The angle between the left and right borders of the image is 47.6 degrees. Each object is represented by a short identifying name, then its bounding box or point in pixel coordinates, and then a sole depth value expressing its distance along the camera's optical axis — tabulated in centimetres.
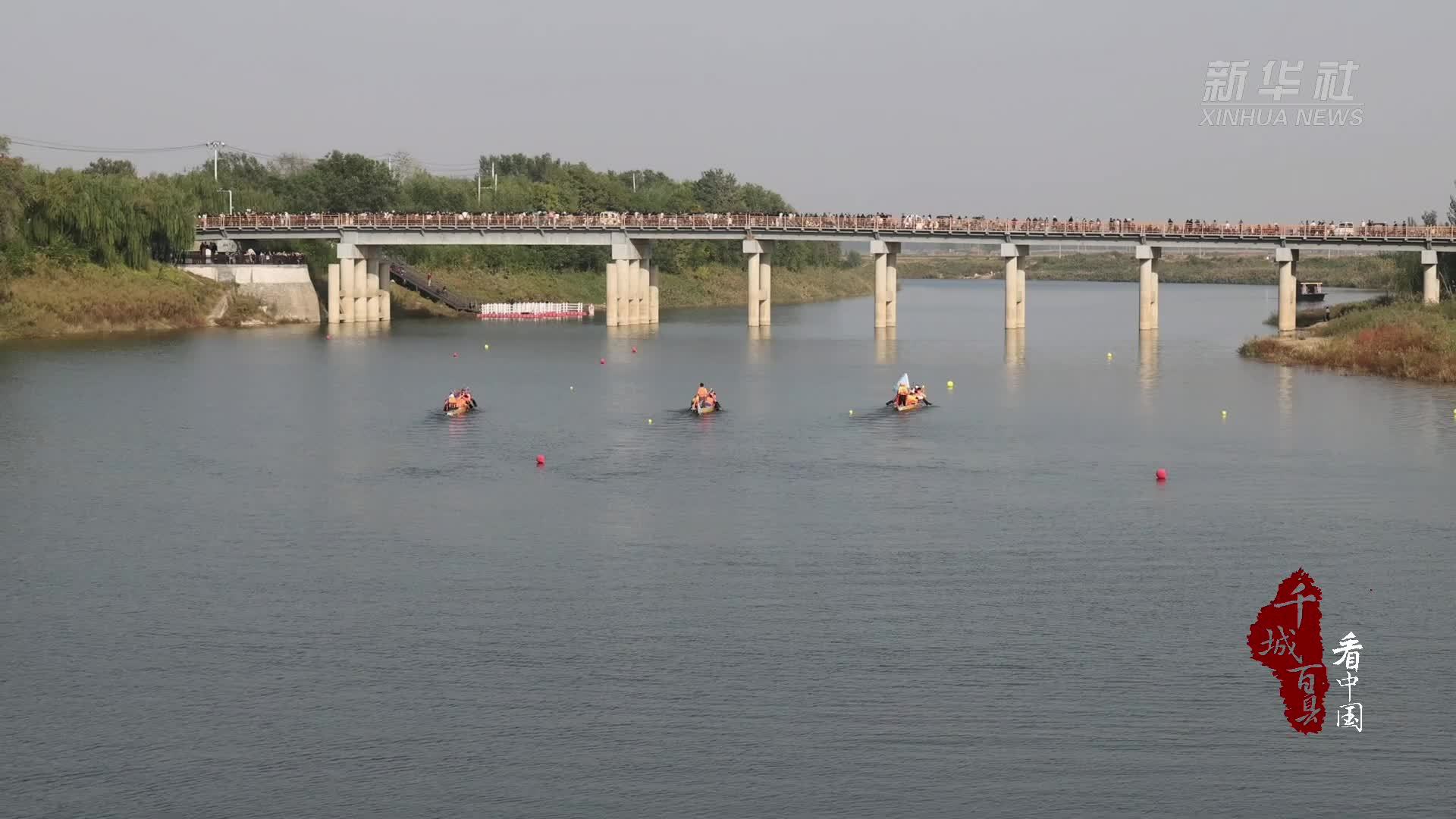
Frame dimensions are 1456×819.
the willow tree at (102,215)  12538
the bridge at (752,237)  12175
